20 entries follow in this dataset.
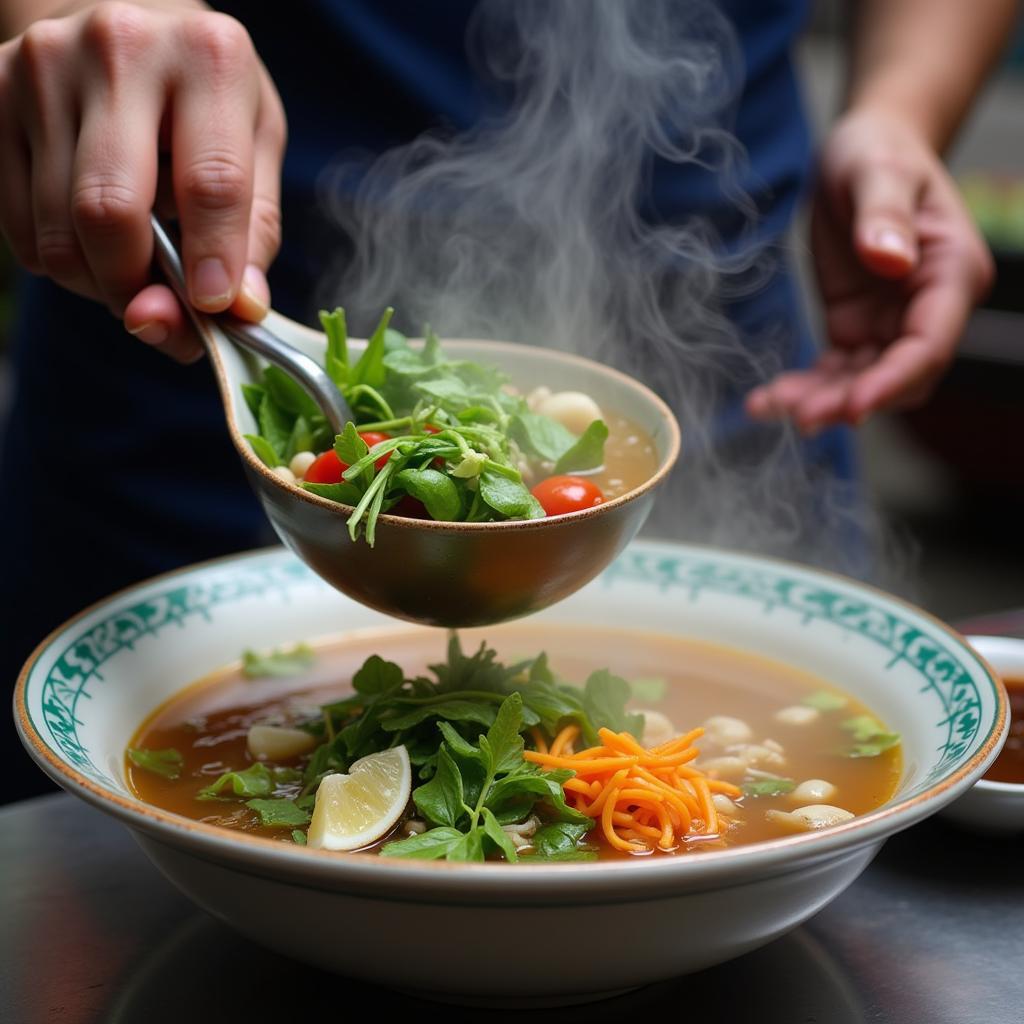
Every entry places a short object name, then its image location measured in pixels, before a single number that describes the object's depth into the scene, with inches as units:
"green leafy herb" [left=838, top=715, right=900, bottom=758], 27.8
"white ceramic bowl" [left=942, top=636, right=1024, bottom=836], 26.0
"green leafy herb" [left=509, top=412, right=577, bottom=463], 26.9
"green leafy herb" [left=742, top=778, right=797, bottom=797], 27.0
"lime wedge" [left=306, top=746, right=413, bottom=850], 24.6
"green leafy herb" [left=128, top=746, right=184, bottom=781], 27.3
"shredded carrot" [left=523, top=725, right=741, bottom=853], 25.2
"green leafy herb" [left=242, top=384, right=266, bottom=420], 27.6
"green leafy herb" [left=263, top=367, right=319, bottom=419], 27.7
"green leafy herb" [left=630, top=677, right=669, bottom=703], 29.8
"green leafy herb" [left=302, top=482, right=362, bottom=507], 25.0
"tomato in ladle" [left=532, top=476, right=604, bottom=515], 25.8
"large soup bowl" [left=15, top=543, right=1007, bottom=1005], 21.6
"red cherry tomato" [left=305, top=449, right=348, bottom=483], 25.9
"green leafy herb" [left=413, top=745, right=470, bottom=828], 24.7
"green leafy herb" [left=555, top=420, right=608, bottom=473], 26.7
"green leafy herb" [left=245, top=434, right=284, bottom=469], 26.6
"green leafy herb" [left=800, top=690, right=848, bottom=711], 29.2
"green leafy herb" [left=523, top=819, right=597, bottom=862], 24.5
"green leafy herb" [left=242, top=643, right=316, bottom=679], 30.4
